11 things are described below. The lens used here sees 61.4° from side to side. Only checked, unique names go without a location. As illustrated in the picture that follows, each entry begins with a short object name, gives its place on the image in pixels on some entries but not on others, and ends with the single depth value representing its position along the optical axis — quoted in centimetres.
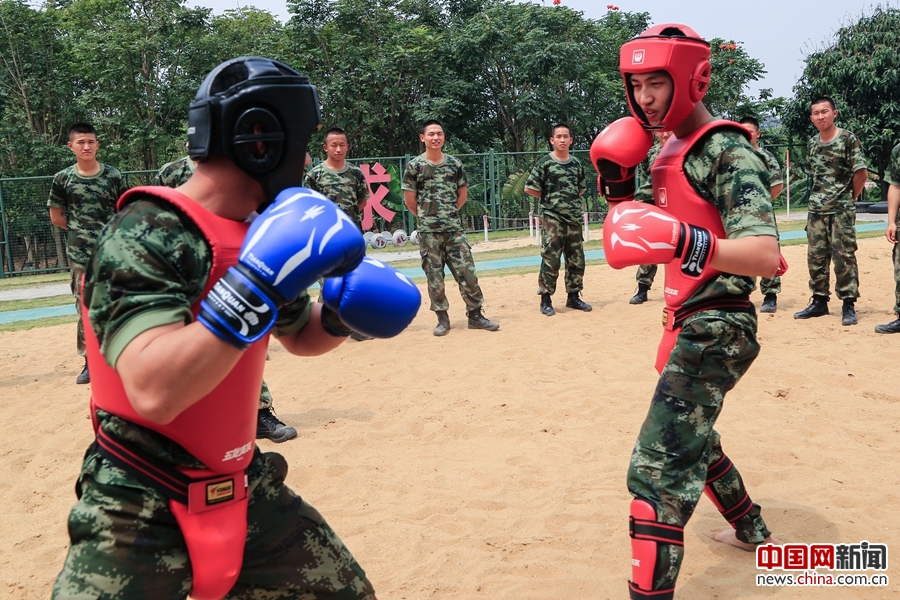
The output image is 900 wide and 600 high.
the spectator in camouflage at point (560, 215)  949
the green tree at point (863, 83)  2162
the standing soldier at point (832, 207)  819
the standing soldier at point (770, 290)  883
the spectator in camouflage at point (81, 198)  720
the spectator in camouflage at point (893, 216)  752
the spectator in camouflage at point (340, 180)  840
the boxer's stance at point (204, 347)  166
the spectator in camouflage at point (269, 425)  539
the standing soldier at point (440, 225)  873
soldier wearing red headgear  267
